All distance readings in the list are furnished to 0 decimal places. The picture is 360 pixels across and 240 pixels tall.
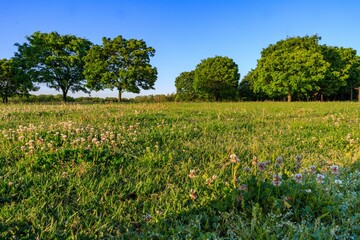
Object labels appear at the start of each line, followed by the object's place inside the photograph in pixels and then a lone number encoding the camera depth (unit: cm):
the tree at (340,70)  4544
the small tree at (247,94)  6419
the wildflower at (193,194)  312
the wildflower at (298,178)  301
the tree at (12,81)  4153
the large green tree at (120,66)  4312
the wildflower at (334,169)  318
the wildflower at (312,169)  348
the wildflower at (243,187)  307
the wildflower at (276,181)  312
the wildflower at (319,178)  299
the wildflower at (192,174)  362
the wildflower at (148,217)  277
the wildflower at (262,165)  324
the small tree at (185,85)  7206
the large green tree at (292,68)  4175
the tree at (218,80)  5753
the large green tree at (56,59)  4250
